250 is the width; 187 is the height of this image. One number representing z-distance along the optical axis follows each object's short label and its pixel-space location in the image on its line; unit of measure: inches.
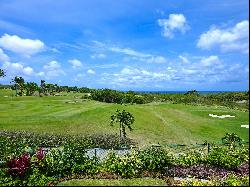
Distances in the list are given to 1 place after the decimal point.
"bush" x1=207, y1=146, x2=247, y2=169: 352.5
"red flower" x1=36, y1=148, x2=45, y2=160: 325.1
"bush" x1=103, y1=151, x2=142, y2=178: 318.3
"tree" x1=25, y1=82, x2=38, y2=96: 2178.5
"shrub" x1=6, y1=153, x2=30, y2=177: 302.8
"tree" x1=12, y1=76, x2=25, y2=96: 2235.4
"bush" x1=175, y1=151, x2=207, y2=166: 362.7
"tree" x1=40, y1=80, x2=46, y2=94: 2476.6
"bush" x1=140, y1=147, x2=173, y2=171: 333.2
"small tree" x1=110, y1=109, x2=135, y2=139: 896.9
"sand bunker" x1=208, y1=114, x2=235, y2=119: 1319.2
